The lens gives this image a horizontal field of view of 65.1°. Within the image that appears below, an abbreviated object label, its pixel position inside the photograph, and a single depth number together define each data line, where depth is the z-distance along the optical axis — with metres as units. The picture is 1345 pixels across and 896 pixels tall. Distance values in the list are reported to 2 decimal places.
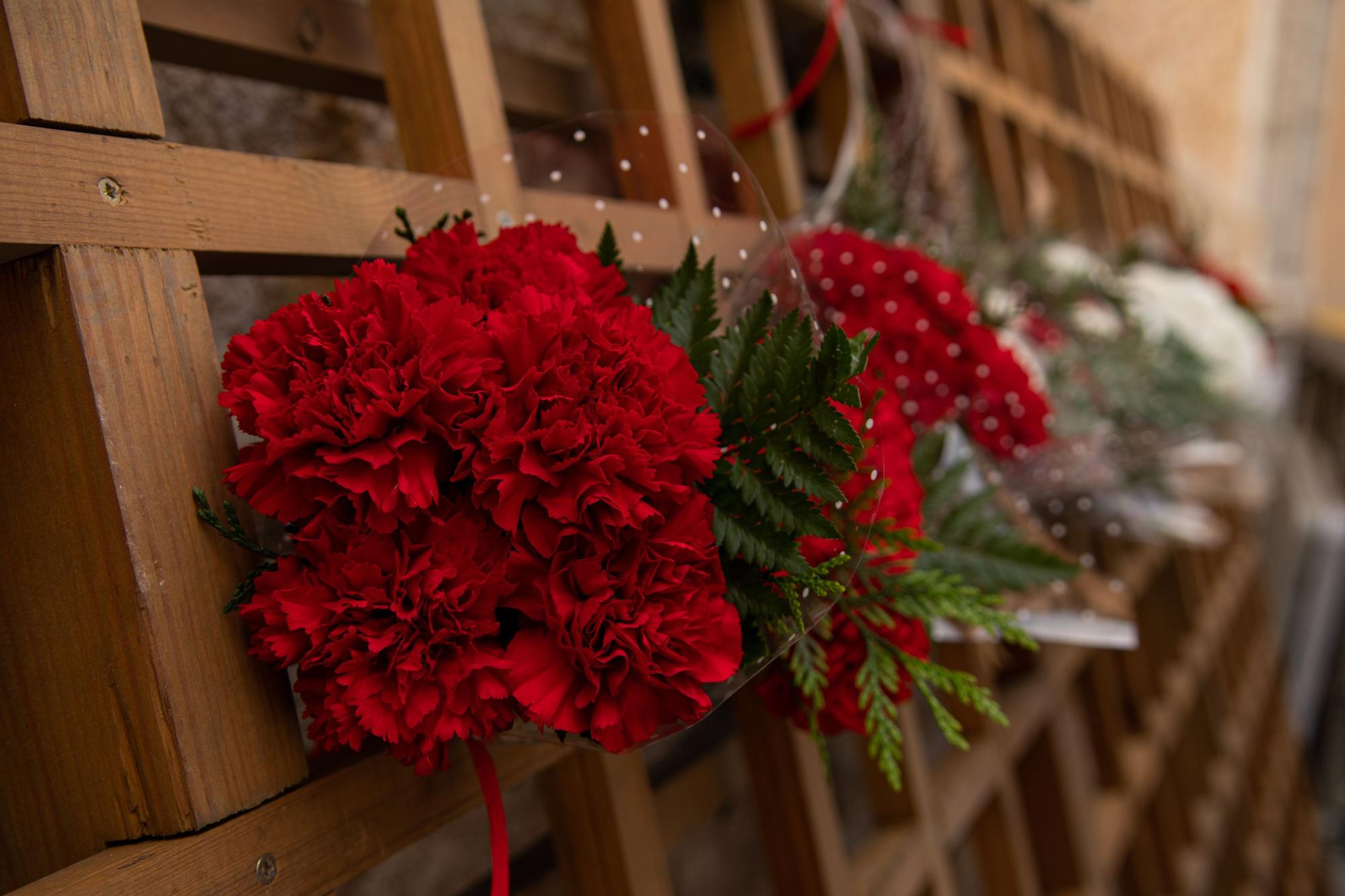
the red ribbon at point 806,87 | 0.93
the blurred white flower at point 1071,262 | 1.25
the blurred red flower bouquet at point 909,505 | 0.53
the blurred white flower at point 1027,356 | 0.95
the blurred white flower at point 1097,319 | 1.23
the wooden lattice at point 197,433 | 0.43
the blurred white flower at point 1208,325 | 1.44
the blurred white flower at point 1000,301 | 0.99
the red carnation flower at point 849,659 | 0.55
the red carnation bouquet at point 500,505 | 0.39
